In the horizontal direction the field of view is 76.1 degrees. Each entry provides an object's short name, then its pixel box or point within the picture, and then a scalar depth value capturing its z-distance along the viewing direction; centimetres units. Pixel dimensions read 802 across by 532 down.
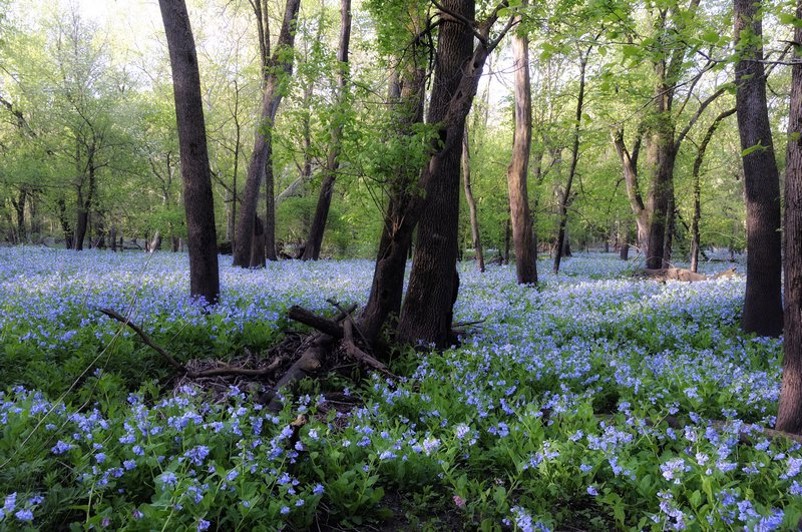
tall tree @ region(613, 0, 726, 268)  1511
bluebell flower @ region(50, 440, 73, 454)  265
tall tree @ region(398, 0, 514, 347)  619
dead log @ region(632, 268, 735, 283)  1441
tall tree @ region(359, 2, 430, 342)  554
